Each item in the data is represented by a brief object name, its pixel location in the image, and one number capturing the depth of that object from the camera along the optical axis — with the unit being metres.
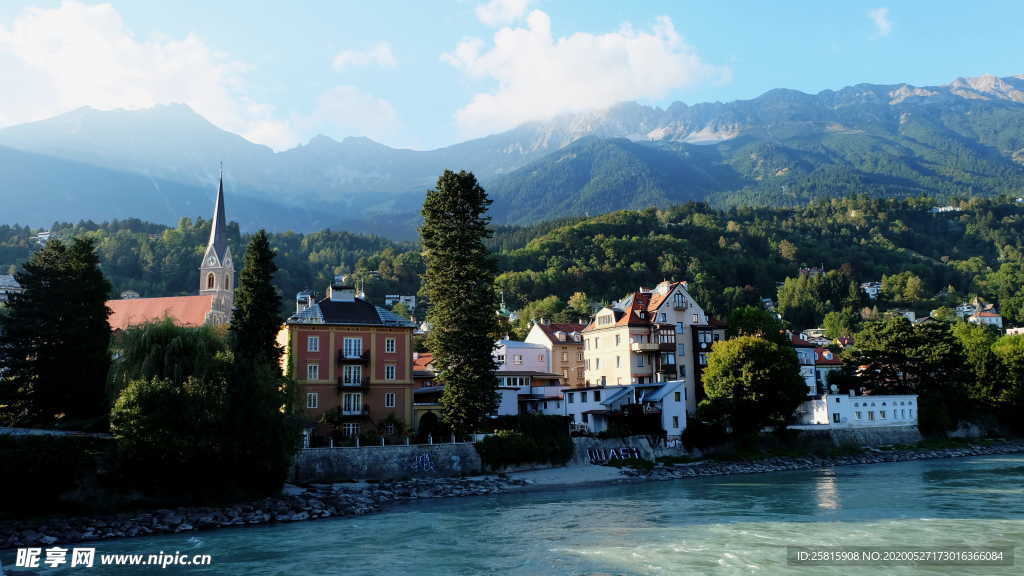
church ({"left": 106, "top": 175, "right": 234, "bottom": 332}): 95.94
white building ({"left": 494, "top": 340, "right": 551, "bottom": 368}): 74.03
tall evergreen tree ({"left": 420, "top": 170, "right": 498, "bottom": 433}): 49.69
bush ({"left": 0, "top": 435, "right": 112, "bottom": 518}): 31.47
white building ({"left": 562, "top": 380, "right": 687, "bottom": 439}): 57.81
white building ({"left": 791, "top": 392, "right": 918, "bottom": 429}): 69.06
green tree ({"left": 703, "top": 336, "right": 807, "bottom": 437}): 59.56
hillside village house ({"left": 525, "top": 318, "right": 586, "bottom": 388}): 78.56
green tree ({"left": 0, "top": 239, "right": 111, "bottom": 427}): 42.03
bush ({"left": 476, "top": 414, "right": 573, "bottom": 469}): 48.09
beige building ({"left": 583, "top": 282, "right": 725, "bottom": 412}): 65.81
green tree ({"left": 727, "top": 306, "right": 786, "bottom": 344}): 70.75
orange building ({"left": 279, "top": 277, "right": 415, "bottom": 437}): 50.00
